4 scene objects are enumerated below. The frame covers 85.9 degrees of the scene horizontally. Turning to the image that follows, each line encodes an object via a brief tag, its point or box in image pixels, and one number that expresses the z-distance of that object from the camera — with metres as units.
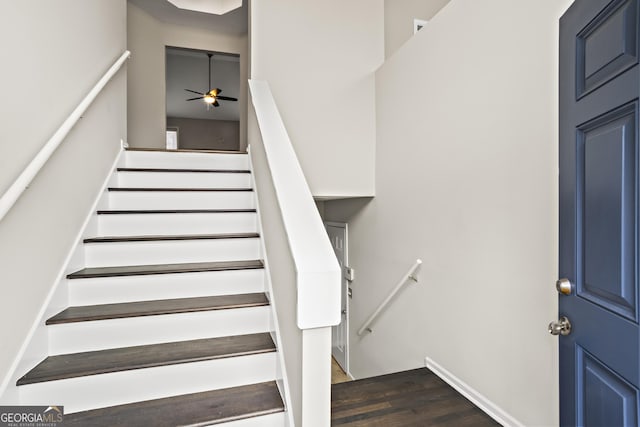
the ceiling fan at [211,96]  5.66
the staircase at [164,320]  1.41
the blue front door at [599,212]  0.91
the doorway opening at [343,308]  4.19
